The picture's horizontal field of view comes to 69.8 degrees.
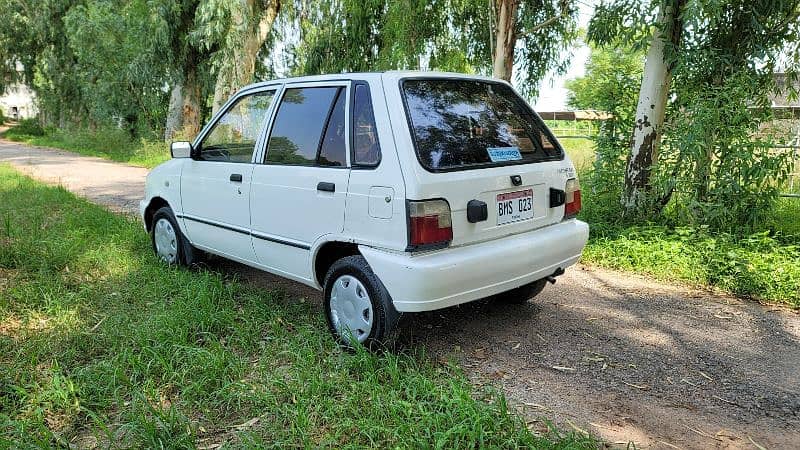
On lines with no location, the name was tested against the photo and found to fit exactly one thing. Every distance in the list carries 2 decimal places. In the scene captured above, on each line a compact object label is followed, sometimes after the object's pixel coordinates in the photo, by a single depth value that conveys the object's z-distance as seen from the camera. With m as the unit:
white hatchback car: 3.27
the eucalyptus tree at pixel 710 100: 5.62
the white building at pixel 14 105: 60.98
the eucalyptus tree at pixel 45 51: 25.92
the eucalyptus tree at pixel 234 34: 14.04
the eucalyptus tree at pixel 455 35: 9.65
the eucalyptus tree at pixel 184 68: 16.47
